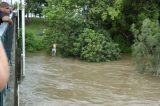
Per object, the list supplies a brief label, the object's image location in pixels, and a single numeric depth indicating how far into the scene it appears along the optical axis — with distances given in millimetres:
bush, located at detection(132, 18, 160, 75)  20547
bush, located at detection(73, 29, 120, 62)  25016
